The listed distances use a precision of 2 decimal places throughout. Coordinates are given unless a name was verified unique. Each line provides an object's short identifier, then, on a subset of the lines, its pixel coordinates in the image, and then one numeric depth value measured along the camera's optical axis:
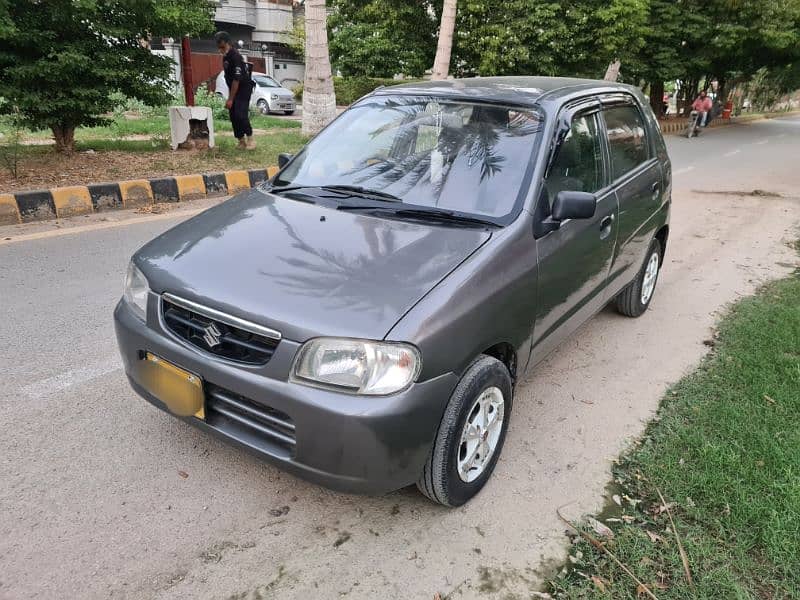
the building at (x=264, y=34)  34.09
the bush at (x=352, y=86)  23.03
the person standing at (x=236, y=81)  9.84
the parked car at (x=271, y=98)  21.42
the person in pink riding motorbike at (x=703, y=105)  22.84
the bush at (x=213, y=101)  15.59
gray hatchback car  2.17
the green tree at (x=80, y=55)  7.36
